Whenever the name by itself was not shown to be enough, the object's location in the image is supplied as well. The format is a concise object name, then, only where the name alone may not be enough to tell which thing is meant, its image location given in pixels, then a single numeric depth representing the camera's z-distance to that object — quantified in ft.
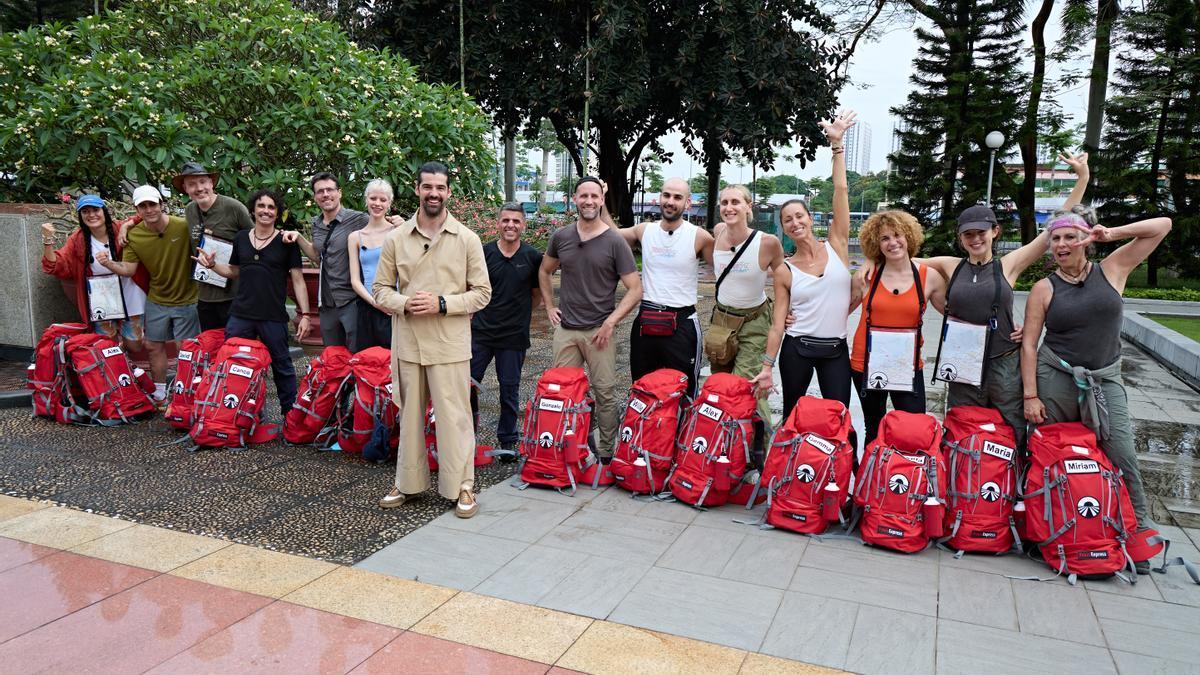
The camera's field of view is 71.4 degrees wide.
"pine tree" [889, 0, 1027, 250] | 73.67
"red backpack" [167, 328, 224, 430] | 19.16
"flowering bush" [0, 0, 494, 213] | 27.22
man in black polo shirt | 17.97
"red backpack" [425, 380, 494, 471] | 16.84
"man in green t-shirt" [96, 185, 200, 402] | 20.54
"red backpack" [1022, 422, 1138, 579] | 12.42
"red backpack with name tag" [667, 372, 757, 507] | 15.24
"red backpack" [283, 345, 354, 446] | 18.69
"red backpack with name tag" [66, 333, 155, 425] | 20.12
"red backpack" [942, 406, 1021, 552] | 13.28
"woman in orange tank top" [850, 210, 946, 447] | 14.40
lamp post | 64.39
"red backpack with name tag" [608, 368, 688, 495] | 15.87
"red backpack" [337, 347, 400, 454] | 17.78
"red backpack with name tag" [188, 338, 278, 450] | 18.33
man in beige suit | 14.71
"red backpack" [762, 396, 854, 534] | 14.05
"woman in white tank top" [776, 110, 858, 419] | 15.21
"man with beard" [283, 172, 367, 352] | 19.12
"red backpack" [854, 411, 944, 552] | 13.35
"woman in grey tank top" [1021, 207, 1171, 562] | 13.03
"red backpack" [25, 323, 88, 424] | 20.21
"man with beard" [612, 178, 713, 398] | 16.70
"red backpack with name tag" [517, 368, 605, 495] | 16.25
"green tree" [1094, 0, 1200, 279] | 61.31
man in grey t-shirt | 17.01
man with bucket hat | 20.26
